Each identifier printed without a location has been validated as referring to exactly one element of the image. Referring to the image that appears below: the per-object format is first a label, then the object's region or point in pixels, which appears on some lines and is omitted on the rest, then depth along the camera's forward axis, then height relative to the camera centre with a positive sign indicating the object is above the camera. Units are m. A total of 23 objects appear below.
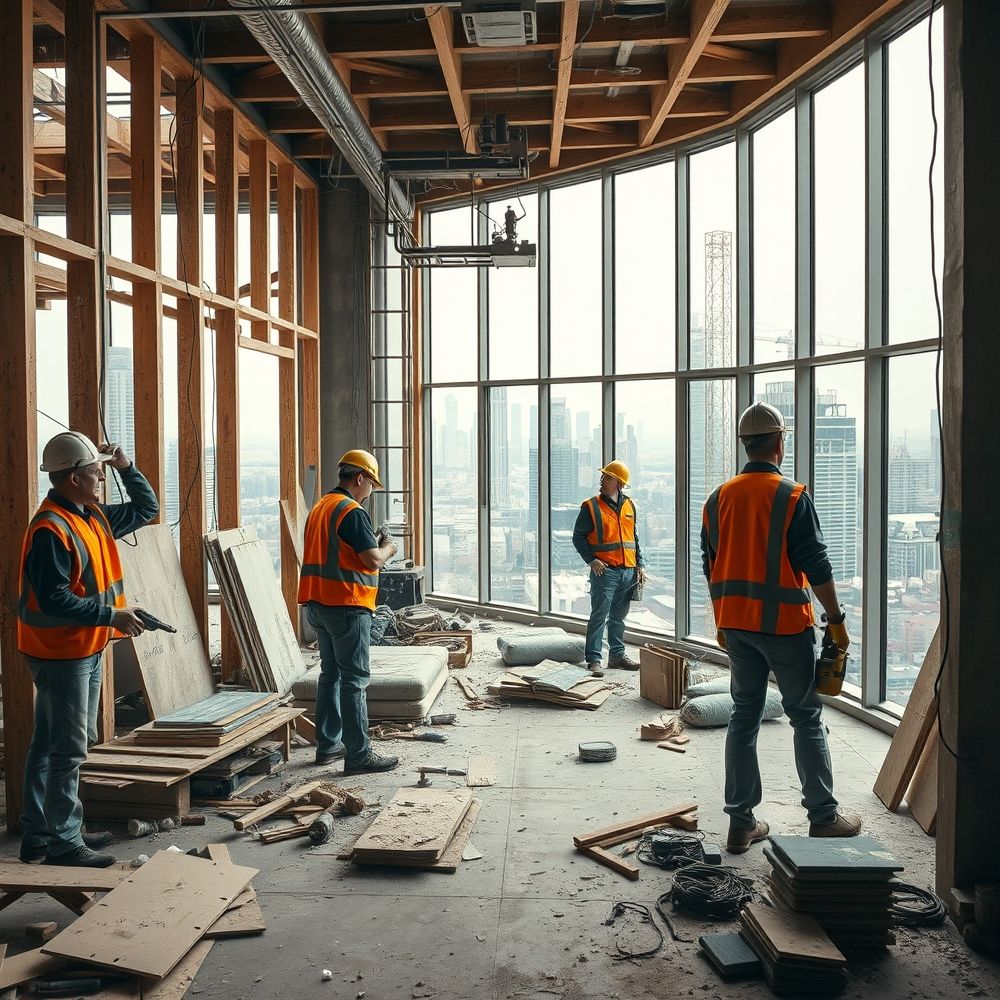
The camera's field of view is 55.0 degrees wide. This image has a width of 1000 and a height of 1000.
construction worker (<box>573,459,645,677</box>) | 8.62 -0.82
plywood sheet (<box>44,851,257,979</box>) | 3.42 -1.75
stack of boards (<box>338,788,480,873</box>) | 4.39 -1.79
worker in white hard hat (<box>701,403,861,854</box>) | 4.44 -0.73
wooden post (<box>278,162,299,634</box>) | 9.19 +0.89
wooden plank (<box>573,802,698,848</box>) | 4.65 -1.85
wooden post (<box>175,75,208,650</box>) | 6.89 +0.82
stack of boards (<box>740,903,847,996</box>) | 3.37 -1.78
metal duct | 5.33 +2.53
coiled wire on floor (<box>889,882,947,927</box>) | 3.84 -1.84
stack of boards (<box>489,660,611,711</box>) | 7.42 -1.81
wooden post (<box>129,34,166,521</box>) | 6.27 +1.37
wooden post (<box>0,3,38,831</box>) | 4.83 +0.53
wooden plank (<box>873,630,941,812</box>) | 5.02 -1.51
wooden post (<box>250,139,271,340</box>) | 8.37 +1.87
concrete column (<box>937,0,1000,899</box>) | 3.80 +0.05
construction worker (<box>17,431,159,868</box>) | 4.29 -0.81
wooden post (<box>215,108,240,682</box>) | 7.61 +0.58
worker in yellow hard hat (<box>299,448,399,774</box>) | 5.77 -0.85
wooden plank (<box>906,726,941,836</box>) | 4.78 -1.72
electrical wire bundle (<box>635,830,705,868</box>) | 4.43 -1.85
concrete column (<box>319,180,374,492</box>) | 10.23 +1.43
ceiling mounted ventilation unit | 5.23 +2.49
